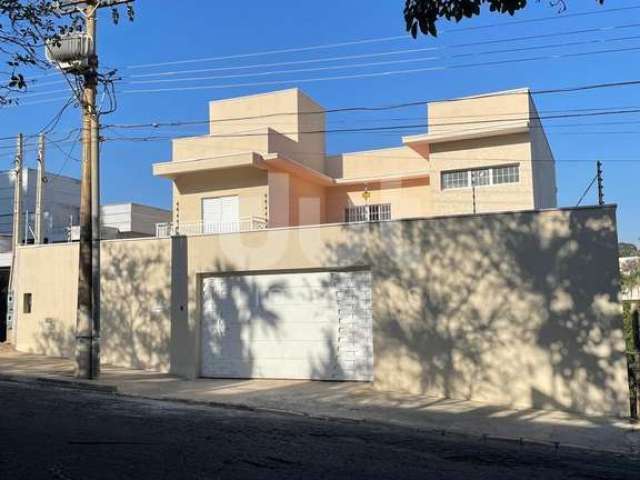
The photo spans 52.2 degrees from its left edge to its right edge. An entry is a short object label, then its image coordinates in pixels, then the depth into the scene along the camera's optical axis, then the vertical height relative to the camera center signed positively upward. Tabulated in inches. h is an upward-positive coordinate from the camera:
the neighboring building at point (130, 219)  1317.7 +163.6
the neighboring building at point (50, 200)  1267.2 +206.1
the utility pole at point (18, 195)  874.1 +150.8
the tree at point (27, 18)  306.8 +137.4
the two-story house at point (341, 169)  936.3 +191.6
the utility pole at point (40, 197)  910.4 +147.1
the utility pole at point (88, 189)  584.4 +101.0
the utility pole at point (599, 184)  496.7 +84.2
